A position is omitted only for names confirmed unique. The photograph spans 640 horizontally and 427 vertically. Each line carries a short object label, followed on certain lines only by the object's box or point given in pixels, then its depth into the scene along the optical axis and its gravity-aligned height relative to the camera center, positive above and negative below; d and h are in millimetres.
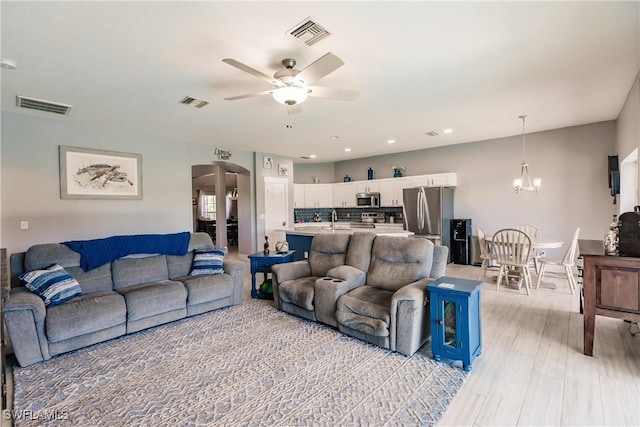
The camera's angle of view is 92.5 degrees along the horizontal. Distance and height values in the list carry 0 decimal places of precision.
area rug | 2020 -1324
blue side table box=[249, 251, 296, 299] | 4543 -764
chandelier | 5383 +530
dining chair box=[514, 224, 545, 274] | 4922 -554
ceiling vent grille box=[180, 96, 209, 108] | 3824 +1434
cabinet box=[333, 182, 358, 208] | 8648 +447
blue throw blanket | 3525 -397
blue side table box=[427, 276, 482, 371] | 2500 -963
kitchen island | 5418 -541
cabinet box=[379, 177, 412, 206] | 7644 +502
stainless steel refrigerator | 6684 -100
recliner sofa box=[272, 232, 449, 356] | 2768 -836
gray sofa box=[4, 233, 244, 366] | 2693 -877
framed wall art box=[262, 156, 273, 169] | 7414 +1214
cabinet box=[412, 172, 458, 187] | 7016 +651
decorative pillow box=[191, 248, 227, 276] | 4129 -672
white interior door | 7492 +113
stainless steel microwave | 8133 +255
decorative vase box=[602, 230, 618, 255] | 2773 -365
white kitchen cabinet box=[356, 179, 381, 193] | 8156 +636
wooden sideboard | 2551 -736
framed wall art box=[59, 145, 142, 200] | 4707 +688
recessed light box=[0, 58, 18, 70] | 2727 +1409
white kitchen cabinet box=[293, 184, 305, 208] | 8891 +468
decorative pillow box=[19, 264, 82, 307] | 2961 -672
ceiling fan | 2379 +1122
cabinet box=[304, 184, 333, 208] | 8977 +437
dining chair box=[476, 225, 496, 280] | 5154 -785
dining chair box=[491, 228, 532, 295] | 4586 -738
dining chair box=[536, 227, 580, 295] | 4512 -884
